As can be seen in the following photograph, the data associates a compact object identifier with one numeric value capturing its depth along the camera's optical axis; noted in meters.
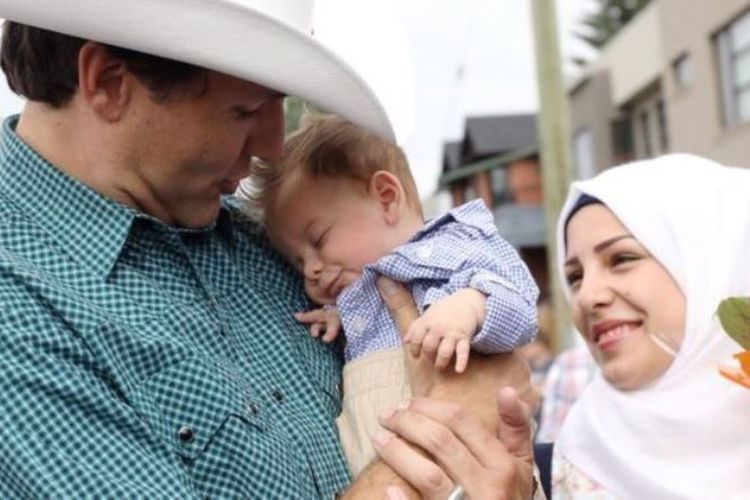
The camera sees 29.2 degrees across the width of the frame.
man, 1.97
